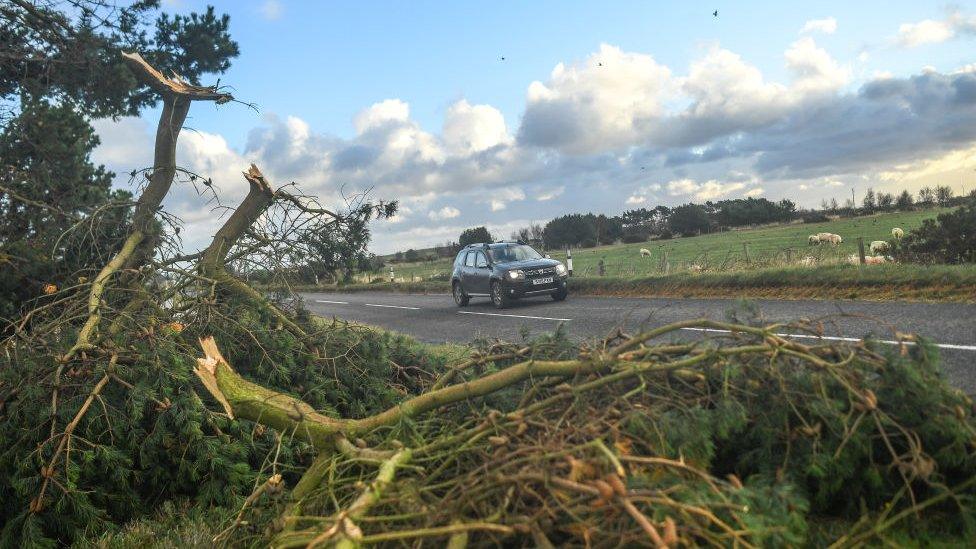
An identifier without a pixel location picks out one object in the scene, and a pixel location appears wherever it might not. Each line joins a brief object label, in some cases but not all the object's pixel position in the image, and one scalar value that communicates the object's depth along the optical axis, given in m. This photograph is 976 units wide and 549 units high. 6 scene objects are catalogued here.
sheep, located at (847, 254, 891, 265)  17.64
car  19.78
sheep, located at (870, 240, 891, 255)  18.86
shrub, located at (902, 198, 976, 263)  16.42
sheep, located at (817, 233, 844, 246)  38.34
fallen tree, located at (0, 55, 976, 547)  1.77
